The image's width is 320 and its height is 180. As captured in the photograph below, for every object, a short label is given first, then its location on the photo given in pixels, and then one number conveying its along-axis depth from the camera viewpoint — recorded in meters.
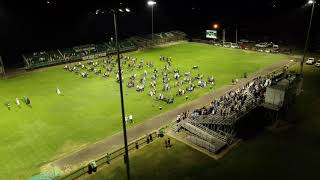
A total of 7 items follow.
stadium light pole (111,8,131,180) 18.43
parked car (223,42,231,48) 86.24
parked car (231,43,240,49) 84.62
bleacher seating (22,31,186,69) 69.75
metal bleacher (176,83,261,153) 32.50
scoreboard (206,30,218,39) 91.74
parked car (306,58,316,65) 64.06
